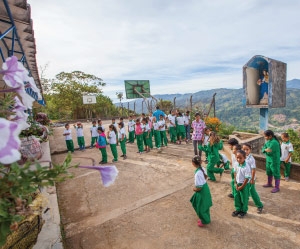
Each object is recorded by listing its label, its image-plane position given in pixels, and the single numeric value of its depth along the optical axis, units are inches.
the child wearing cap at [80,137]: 386.3
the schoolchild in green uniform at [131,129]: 423.5
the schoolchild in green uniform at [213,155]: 216.5
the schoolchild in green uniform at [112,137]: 298.2
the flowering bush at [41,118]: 225.0
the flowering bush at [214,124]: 431.4
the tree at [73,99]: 1037.8
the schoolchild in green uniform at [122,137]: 319.6
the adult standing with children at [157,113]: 389.5
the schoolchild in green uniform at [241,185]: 147.6
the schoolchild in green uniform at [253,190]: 152.2
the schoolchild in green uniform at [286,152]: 199.8
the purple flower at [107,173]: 34.5
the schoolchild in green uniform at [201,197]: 141.5
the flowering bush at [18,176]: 28.8
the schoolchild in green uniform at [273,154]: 180.9
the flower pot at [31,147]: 128.5
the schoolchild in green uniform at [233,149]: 163.5
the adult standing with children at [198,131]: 279.9
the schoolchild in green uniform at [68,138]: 367.9
